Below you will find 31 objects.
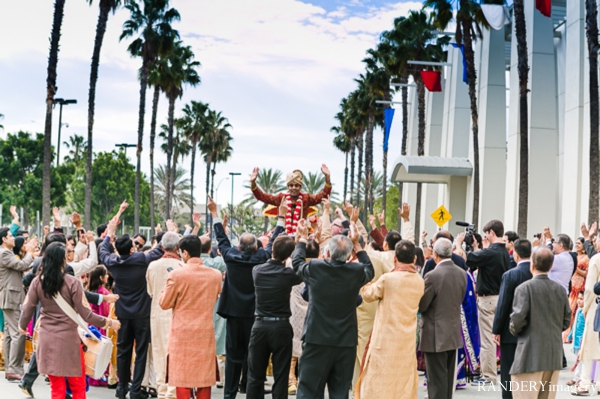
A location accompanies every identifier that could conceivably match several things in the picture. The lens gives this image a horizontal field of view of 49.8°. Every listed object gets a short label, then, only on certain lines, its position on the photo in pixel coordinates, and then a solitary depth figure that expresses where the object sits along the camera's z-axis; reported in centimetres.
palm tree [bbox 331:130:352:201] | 6650
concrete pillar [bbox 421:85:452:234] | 4066
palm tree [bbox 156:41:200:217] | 4084
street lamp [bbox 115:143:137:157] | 5035
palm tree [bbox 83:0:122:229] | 2814
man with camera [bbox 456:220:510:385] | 888
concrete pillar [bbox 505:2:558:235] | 2755
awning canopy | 3131
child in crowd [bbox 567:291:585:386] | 1027
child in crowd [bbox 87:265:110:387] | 855
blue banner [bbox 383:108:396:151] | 3931
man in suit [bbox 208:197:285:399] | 765
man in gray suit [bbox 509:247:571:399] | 649
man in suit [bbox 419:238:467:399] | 709
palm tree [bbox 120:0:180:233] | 3662
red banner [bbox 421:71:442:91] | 3388
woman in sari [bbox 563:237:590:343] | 1102
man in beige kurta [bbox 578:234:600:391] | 841
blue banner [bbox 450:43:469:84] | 3158
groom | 1094
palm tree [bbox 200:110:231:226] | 5924
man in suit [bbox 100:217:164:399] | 816
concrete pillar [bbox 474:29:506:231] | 3231
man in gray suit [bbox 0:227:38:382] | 921
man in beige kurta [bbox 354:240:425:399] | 671
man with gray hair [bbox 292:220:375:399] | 647
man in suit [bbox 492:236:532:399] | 705
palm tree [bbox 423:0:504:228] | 2722
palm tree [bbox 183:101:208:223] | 5709
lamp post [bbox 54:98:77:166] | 4125
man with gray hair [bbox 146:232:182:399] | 786
